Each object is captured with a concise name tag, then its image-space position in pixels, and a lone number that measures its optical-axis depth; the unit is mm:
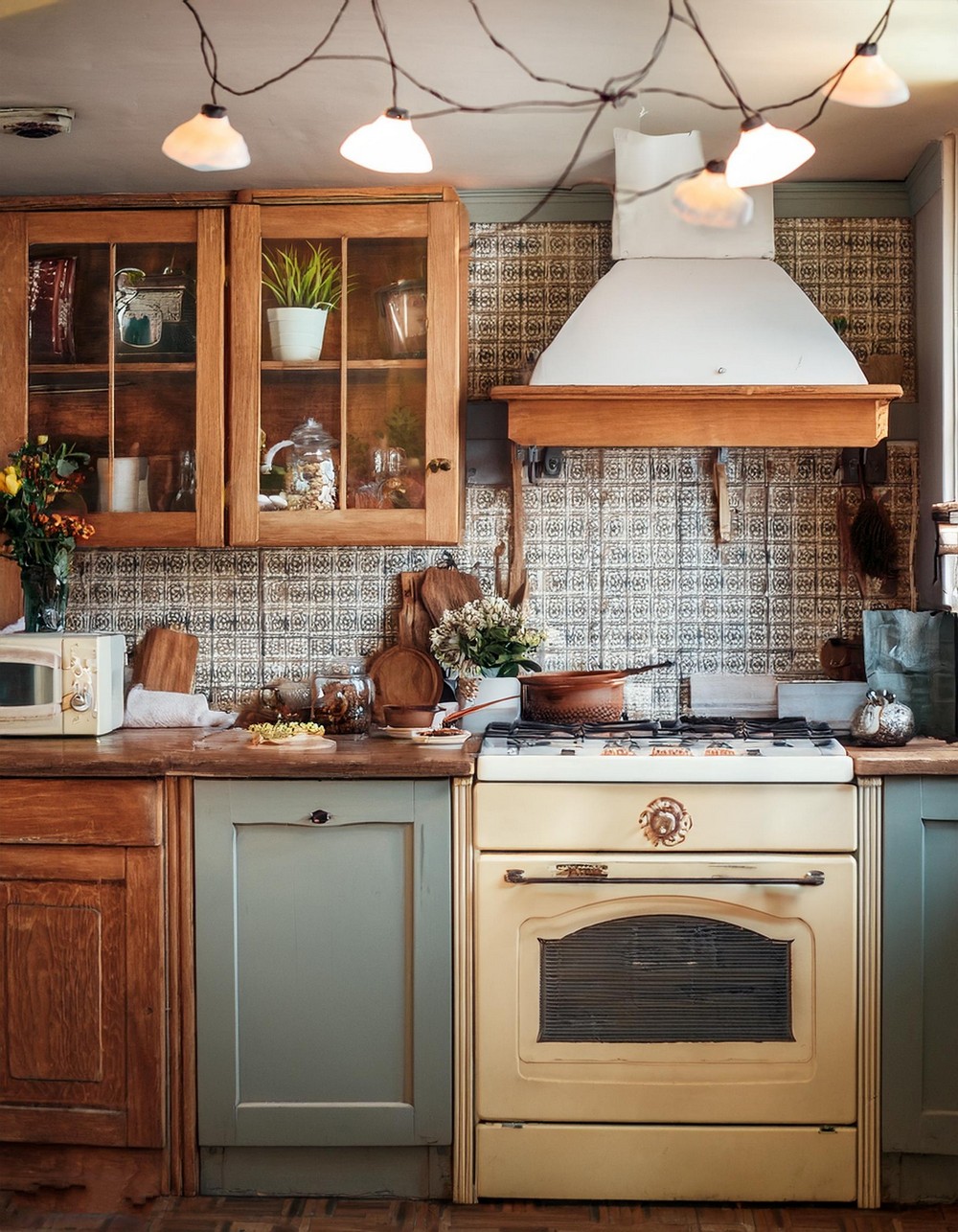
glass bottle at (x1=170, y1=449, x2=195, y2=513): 2686
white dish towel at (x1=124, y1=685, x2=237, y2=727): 2781
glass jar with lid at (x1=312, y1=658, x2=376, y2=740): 2639
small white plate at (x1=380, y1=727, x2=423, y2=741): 2480
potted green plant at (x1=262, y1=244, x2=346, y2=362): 2656
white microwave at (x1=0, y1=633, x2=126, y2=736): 2518
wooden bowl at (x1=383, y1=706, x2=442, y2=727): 2529
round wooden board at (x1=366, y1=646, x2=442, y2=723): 2891
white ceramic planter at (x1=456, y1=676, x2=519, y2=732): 2662
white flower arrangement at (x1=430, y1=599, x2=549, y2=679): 2721
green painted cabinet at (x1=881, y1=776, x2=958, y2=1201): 2201
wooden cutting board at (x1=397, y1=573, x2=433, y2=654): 2916
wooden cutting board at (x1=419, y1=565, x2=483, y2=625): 2895
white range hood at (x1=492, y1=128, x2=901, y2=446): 2492
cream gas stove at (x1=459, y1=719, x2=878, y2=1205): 2215
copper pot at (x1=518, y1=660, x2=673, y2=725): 2576
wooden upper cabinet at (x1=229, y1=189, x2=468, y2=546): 2646
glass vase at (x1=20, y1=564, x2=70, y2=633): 2670
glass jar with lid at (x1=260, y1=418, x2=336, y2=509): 2662
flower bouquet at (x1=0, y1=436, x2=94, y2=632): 2619
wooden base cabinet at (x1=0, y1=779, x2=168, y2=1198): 2246
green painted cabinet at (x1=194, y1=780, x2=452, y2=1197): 2246
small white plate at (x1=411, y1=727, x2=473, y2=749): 2422
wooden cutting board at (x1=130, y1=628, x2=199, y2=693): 2930
